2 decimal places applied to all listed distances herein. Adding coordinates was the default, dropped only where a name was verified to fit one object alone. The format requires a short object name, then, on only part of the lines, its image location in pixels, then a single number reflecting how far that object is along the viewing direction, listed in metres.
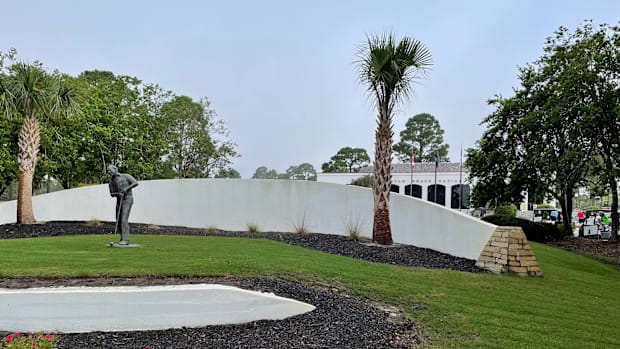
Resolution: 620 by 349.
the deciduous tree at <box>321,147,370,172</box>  59.28
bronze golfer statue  8.83
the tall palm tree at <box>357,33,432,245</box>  10.97
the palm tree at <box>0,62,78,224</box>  13.54
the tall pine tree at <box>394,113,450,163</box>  70.00
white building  45.94
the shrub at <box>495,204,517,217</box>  25.27
